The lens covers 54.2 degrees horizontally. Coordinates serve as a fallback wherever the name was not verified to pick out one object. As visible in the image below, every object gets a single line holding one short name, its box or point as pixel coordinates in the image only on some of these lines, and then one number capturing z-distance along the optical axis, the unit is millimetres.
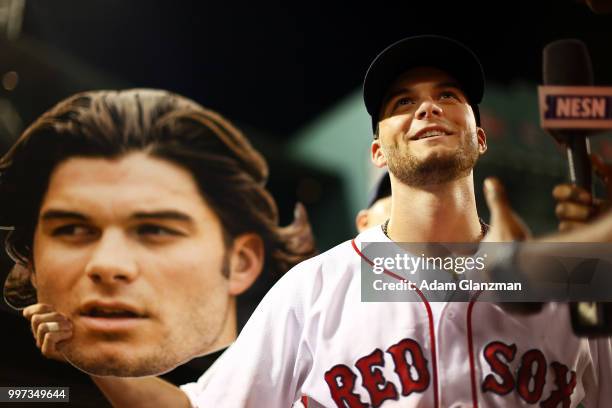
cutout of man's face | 1796
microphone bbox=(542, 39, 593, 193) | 1864
